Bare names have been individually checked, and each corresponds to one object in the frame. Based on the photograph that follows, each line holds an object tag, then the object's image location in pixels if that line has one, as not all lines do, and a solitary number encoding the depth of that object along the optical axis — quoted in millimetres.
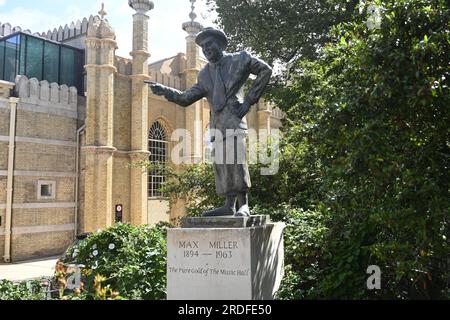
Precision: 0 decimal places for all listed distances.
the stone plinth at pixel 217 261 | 4797
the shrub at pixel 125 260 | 6766
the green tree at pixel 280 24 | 14664
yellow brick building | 19297
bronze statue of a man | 5547
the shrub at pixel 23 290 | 6098
